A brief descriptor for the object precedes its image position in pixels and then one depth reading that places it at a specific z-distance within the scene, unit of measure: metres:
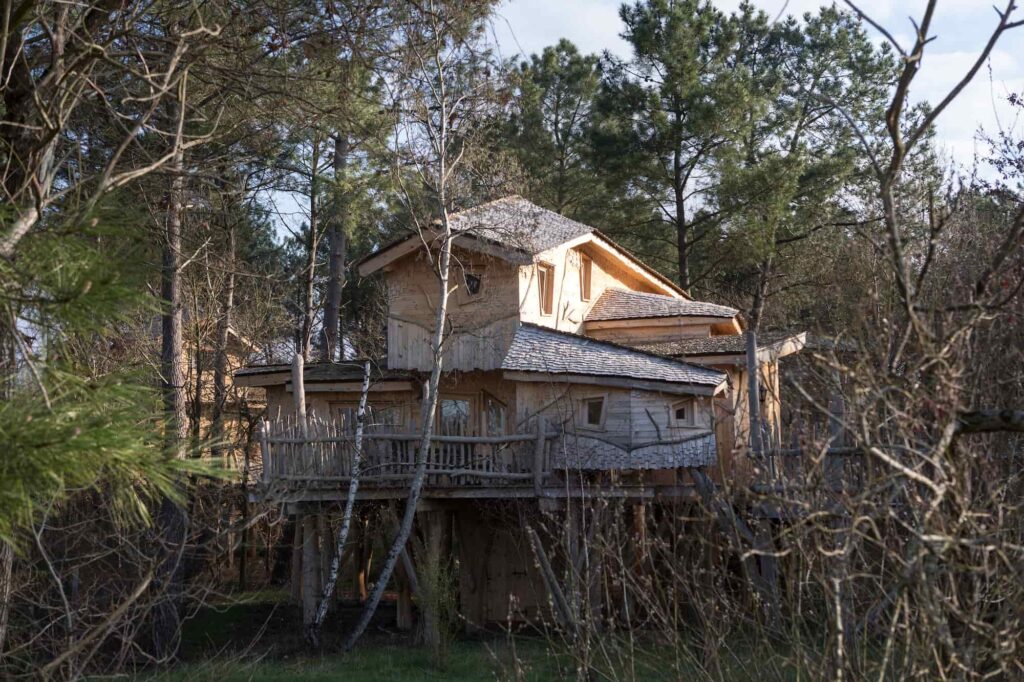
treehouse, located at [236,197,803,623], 18.89
